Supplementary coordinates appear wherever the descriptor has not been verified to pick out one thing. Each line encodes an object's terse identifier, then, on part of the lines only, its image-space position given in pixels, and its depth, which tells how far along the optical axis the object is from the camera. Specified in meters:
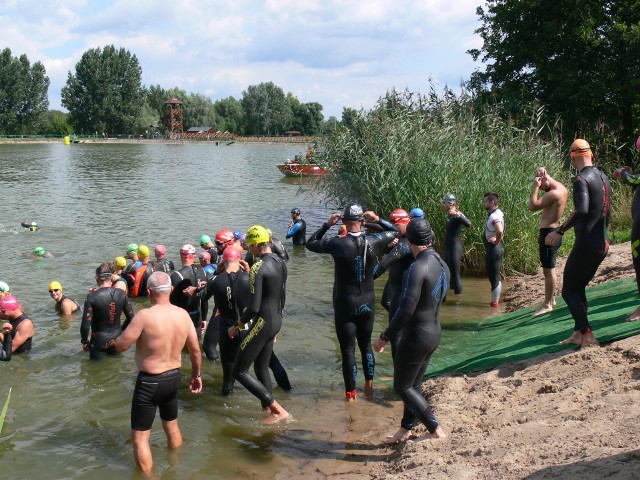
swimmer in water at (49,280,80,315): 12.31
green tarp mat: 7.91
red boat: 41.67
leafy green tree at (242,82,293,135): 142.62
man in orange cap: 7.12
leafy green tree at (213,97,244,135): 148.88
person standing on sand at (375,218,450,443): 5.97
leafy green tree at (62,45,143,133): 123.06
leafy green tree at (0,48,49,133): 111.25
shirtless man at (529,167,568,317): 9.15
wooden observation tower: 131.00
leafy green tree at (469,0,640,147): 21.78
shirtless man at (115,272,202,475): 6.11
